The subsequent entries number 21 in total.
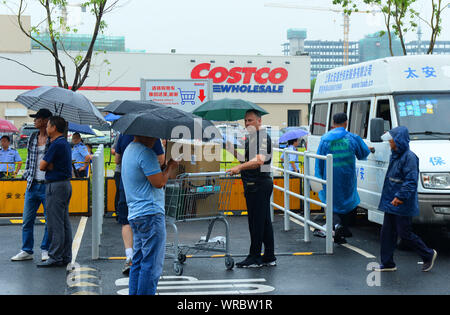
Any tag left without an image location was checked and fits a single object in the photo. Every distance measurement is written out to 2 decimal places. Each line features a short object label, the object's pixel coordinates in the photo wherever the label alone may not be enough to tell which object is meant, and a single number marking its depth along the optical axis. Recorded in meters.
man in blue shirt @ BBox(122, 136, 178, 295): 5.59
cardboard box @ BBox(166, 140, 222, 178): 11.30
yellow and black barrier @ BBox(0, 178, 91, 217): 13.09
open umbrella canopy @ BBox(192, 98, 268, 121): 10.79
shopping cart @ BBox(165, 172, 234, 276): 7.82
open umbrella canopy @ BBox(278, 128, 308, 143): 14.39
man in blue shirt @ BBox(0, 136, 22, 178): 15.54
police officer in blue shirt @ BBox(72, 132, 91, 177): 14.77
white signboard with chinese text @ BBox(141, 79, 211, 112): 16.39
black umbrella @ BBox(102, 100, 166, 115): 7.14
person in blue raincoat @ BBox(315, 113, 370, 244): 9.81
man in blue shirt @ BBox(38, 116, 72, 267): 8.27
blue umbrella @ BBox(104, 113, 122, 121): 15.23
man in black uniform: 8.11
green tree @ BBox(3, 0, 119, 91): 15.96
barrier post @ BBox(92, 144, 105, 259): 8.60
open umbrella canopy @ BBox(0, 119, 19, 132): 16.91
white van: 8.71
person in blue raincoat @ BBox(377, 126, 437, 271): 7.77
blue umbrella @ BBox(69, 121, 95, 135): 14.20
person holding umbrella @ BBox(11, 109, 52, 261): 8.61
